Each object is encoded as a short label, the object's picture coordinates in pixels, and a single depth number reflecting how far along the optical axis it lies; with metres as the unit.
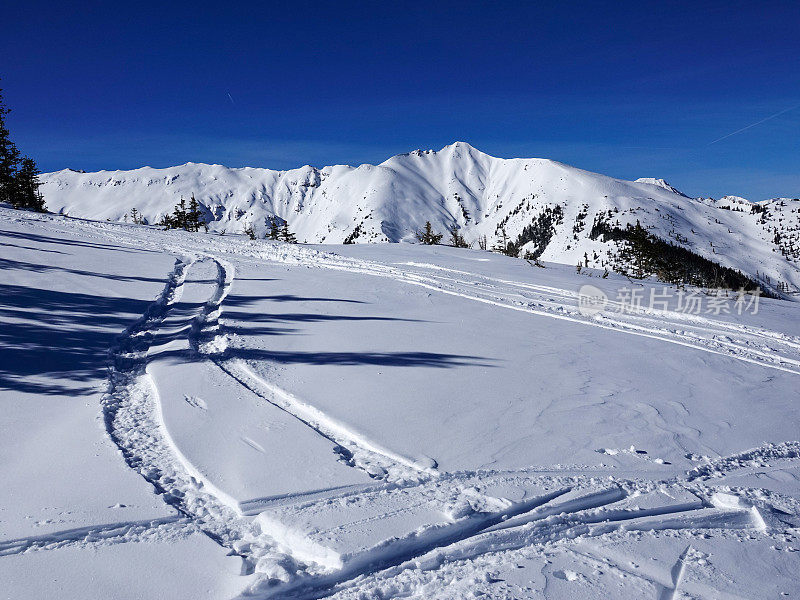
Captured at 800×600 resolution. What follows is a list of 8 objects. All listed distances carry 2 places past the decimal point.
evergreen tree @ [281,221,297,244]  51.28
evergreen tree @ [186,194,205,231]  47.29
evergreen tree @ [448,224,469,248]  31.84
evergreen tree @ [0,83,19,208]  35.34
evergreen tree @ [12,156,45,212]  40.06
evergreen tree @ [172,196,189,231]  46.27
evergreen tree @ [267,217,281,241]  53.07
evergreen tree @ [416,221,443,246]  36.12
